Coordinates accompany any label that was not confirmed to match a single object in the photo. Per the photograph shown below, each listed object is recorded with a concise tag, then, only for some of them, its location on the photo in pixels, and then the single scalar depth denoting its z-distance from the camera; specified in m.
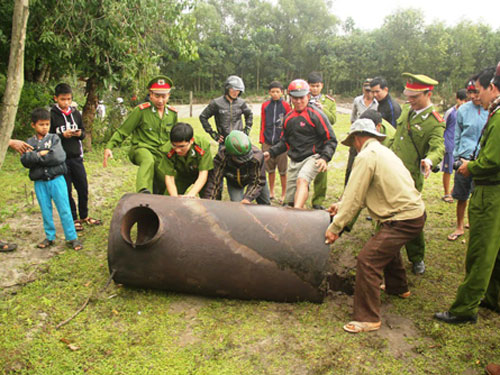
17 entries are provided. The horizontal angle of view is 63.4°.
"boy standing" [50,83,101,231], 5.11
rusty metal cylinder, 3.63
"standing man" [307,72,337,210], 5.79
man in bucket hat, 3.28
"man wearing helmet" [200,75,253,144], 6.64
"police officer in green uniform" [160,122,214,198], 4.47
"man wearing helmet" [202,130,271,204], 4.52
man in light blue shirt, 5.18
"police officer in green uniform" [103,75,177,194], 5.18
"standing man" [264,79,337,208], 5.26
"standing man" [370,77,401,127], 6.18
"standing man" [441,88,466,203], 6.75
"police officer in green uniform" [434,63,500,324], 3.21
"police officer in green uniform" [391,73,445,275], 4.35
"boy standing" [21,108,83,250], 4.54
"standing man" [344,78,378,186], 6.67
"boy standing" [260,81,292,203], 6.80
